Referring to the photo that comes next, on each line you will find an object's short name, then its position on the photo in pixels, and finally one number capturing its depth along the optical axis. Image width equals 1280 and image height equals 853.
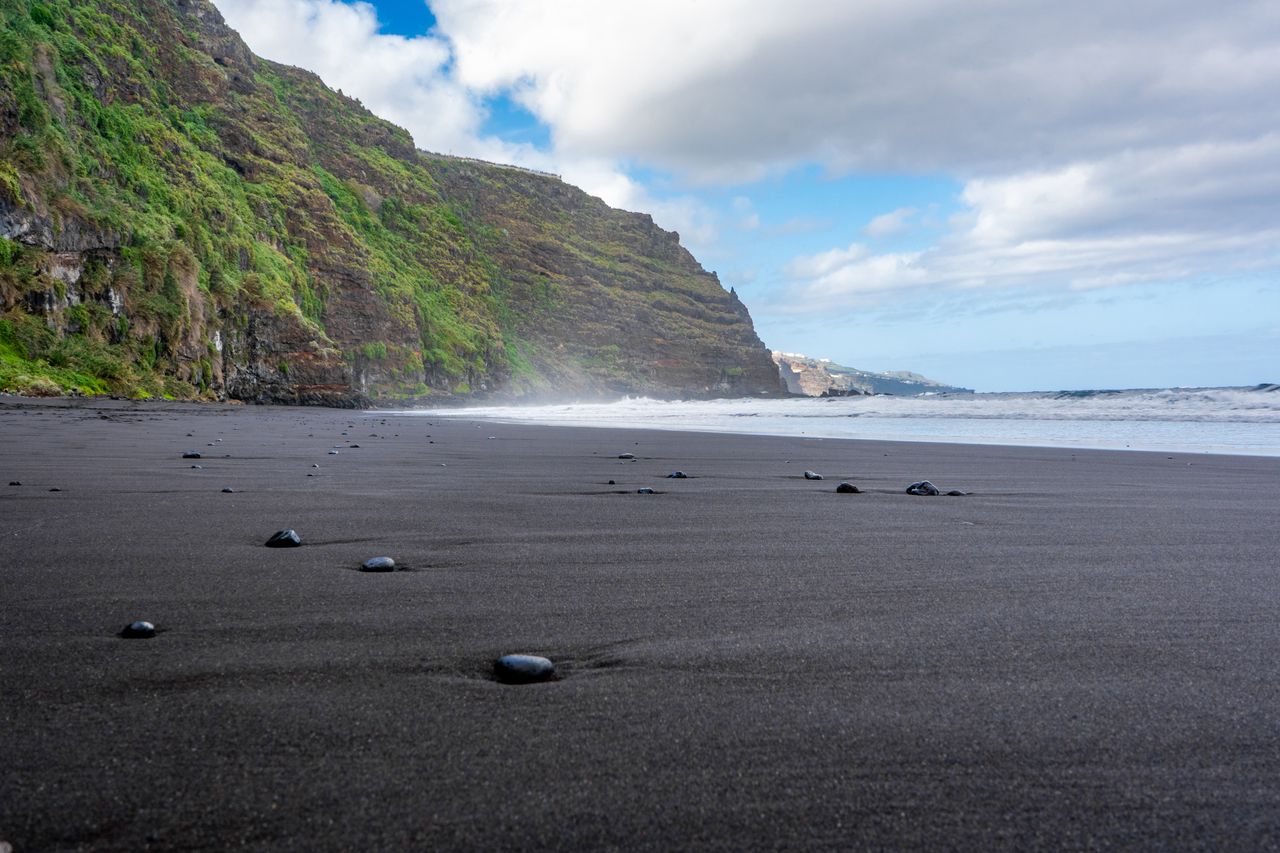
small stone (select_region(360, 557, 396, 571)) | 2.73
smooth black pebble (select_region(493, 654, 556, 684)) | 1.60
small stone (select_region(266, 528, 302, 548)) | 3.16
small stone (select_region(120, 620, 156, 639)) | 1.86
